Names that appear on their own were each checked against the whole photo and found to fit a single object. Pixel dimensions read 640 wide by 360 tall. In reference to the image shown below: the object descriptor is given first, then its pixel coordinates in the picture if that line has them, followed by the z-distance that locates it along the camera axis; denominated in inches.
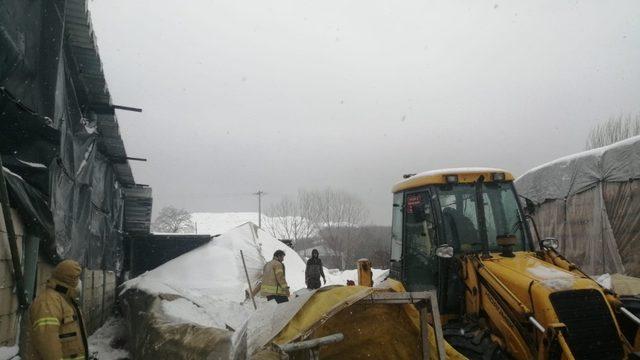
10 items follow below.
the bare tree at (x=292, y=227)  2133.4
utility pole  1989.9
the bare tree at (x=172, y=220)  2111.2
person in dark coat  486.3
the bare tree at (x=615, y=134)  844.0
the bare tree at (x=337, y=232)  1959.9
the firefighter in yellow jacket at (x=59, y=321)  146.1
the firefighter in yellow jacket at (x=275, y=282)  403.2
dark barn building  181.5
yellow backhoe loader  168.1
